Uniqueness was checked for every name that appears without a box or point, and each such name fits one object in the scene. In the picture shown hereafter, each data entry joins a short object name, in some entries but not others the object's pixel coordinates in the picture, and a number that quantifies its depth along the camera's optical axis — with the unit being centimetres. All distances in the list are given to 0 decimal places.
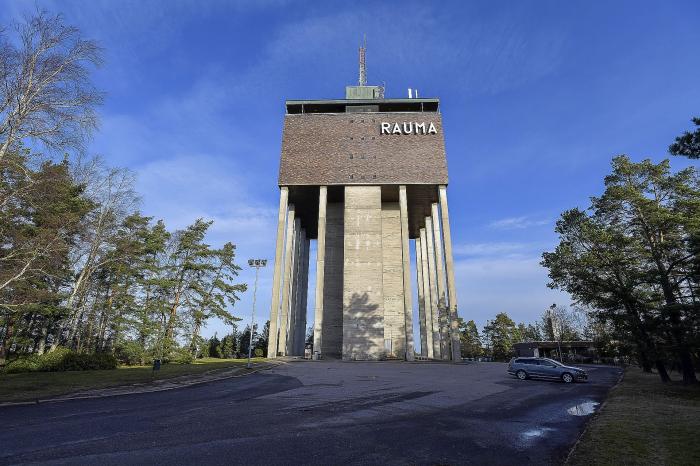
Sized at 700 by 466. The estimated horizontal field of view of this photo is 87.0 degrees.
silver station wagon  2180
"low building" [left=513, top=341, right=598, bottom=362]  5908
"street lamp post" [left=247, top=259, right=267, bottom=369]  3156
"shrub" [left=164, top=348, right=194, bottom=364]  3684
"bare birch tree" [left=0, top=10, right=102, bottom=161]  1326
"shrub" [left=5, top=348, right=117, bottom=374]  2156
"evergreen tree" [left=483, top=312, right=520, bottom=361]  7819
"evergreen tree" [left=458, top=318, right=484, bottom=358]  8425
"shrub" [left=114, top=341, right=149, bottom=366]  3444
